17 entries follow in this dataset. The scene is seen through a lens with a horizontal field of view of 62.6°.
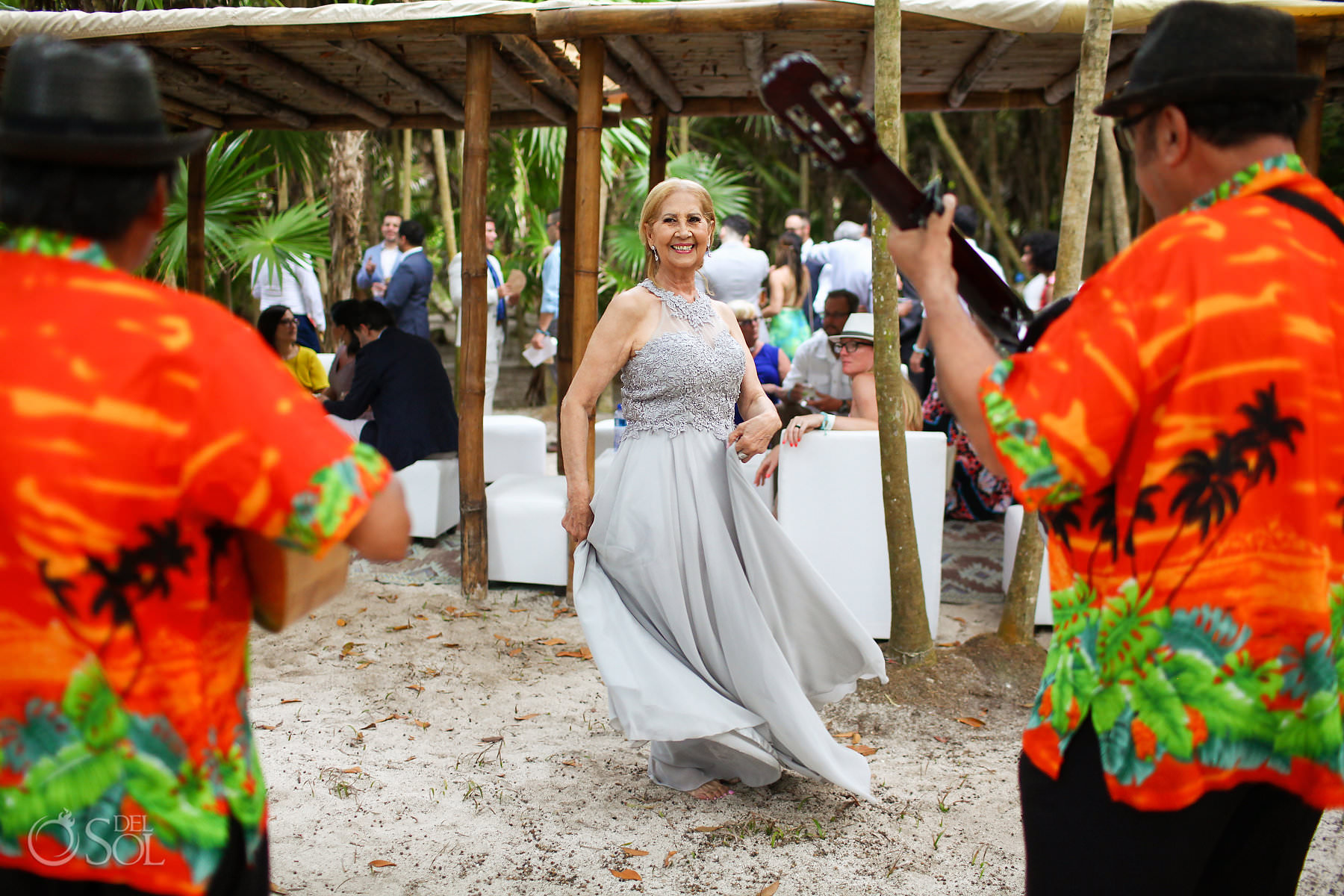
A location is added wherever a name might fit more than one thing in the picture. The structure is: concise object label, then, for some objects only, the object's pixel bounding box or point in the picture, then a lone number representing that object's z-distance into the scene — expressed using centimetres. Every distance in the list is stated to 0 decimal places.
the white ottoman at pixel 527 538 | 584
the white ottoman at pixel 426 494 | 639
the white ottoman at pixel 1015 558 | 511
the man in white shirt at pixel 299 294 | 904
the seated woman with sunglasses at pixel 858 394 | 483
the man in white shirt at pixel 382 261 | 915
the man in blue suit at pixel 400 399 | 636
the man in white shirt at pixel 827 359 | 638
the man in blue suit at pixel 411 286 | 836
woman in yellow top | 737
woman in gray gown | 325
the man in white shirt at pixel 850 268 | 793
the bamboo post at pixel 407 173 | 1302
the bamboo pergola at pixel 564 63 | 482
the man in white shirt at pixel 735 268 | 820
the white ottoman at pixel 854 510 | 486
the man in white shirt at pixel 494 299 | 935
